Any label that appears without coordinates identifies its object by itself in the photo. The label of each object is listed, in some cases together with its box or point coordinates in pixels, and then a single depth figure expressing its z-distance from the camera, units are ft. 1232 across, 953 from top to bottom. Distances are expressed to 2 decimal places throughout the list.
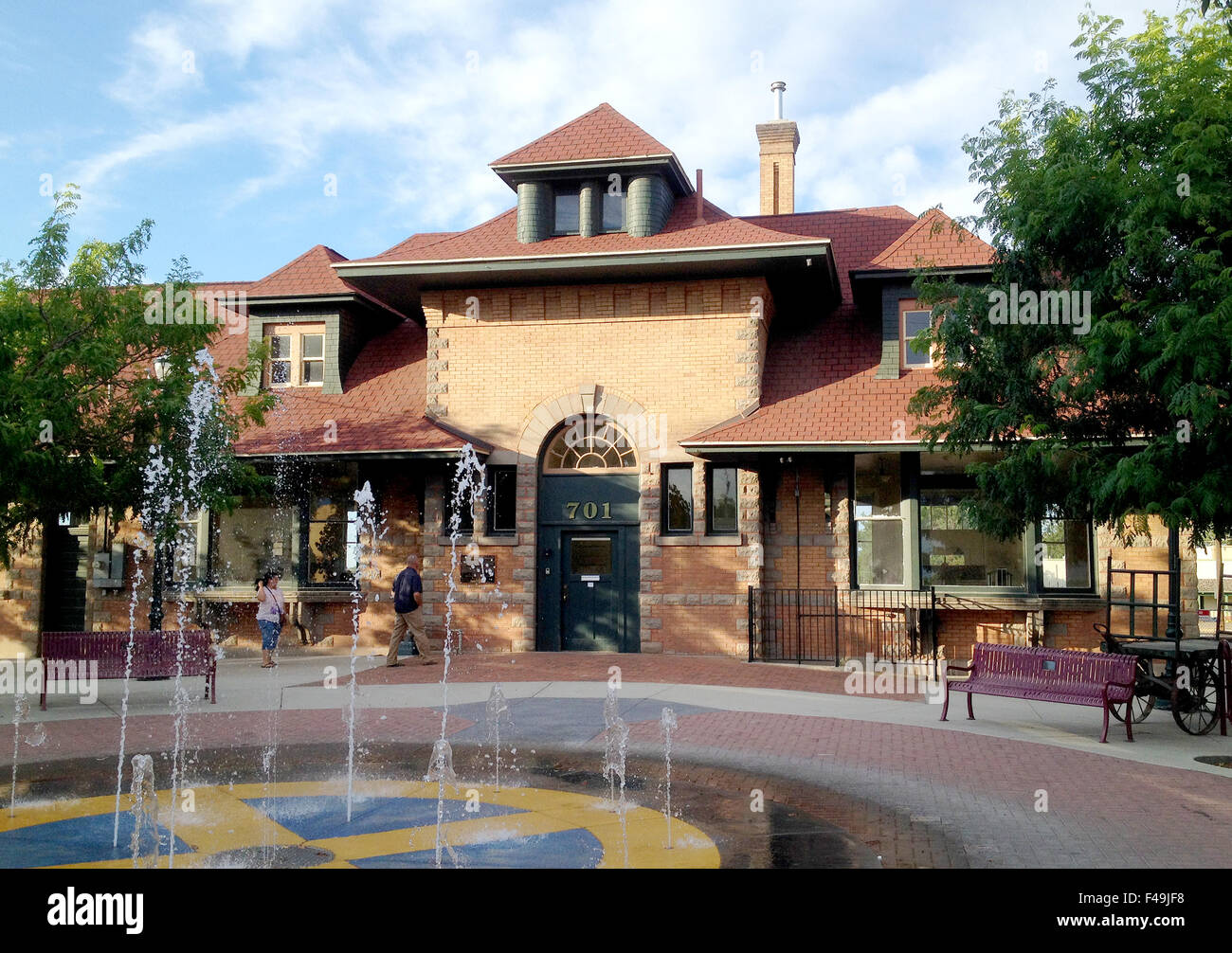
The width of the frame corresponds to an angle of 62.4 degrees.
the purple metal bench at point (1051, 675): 34.06
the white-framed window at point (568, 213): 65.05
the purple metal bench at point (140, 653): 40.70
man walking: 52.90
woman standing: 56.13
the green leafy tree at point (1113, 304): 32.37
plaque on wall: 61.16
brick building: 57.26
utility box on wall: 66.44
